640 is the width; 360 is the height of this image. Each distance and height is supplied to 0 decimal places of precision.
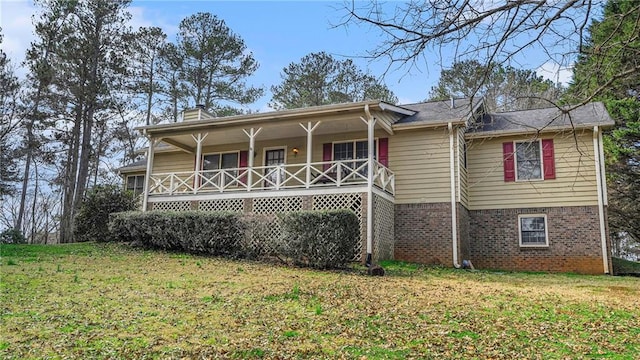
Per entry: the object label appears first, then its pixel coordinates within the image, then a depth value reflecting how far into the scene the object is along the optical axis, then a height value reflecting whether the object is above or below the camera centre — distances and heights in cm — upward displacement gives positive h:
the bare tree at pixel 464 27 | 339 +163
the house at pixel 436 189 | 1281 +162
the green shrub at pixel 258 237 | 1172 +13
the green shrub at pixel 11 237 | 1568 +1
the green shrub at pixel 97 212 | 1473 +85
